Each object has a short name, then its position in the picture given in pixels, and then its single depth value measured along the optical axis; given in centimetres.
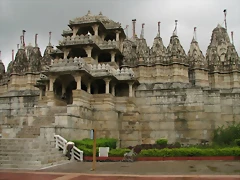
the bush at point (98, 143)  2109
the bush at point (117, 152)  1981
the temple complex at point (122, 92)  2691
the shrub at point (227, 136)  2584
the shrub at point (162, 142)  2283
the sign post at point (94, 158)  1524
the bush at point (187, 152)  1927
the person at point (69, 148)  1981
